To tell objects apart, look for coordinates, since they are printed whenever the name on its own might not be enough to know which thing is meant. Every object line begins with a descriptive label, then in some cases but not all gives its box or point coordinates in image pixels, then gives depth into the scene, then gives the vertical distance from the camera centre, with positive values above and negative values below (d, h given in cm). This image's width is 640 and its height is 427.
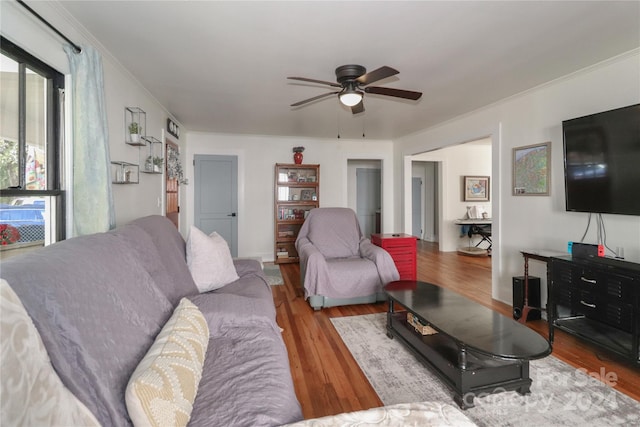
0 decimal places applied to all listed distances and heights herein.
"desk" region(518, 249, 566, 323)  272 -46
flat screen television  219 +37
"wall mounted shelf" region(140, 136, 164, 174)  320 +58
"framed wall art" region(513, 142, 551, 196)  302 +41
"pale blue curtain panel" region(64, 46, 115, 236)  183 +39
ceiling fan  240 +98
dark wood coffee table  163 -75
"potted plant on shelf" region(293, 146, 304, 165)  555 +101
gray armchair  321 -70
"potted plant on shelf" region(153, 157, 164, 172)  335 +53
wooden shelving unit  557 +15
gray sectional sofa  77 -41
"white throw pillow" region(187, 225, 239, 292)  217 -41
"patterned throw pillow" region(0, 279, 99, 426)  56 -34
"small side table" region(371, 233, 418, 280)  389 -56
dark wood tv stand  202 -69
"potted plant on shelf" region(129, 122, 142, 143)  273 +71
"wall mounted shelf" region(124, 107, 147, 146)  272 +76
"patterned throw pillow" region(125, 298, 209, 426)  80 -52
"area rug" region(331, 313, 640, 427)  167 -115
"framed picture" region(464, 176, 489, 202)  667 +46
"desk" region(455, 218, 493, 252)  628 -39
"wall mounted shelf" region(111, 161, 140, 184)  246 +32
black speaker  302 -90
